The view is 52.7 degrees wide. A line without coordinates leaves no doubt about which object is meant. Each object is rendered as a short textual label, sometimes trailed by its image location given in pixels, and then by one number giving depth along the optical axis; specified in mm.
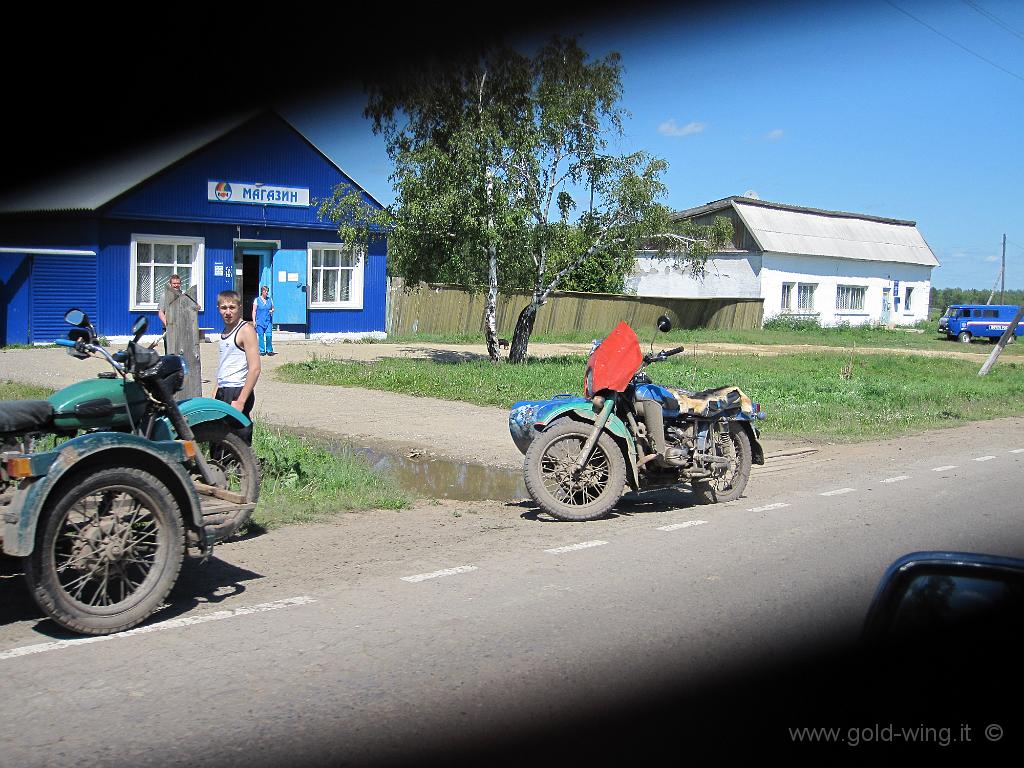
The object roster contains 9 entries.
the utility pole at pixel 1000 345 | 25469
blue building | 23953
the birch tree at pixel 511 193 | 21453
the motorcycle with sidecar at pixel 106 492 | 5180
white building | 49531
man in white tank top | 8891
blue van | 46375
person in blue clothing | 23703
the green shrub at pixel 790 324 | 48719
